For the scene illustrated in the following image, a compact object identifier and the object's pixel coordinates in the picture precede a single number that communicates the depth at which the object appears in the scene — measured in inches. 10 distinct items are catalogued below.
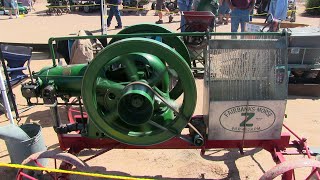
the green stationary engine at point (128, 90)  97.8
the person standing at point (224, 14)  463.5
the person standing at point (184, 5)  354.6
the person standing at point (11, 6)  547.5
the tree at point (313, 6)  578.2
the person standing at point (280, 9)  246.7
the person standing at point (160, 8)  492.7
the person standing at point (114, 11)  423.3
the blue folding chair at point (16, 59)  210.8
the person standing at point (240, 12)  266.4
